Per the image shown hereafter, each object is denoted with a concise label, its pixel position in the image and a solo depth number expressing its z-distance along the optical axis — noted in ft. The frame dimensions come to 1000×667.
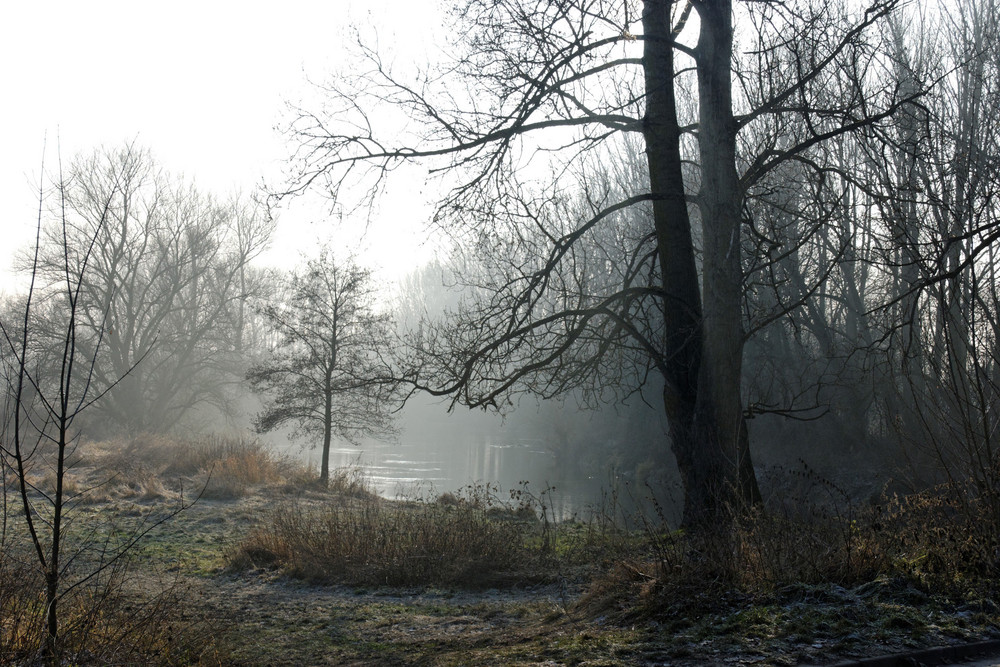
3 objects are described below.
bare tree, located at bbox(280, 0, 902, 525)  31.40
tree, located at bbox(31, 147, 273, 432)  114.01
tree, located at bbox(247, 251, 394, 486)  75.51
